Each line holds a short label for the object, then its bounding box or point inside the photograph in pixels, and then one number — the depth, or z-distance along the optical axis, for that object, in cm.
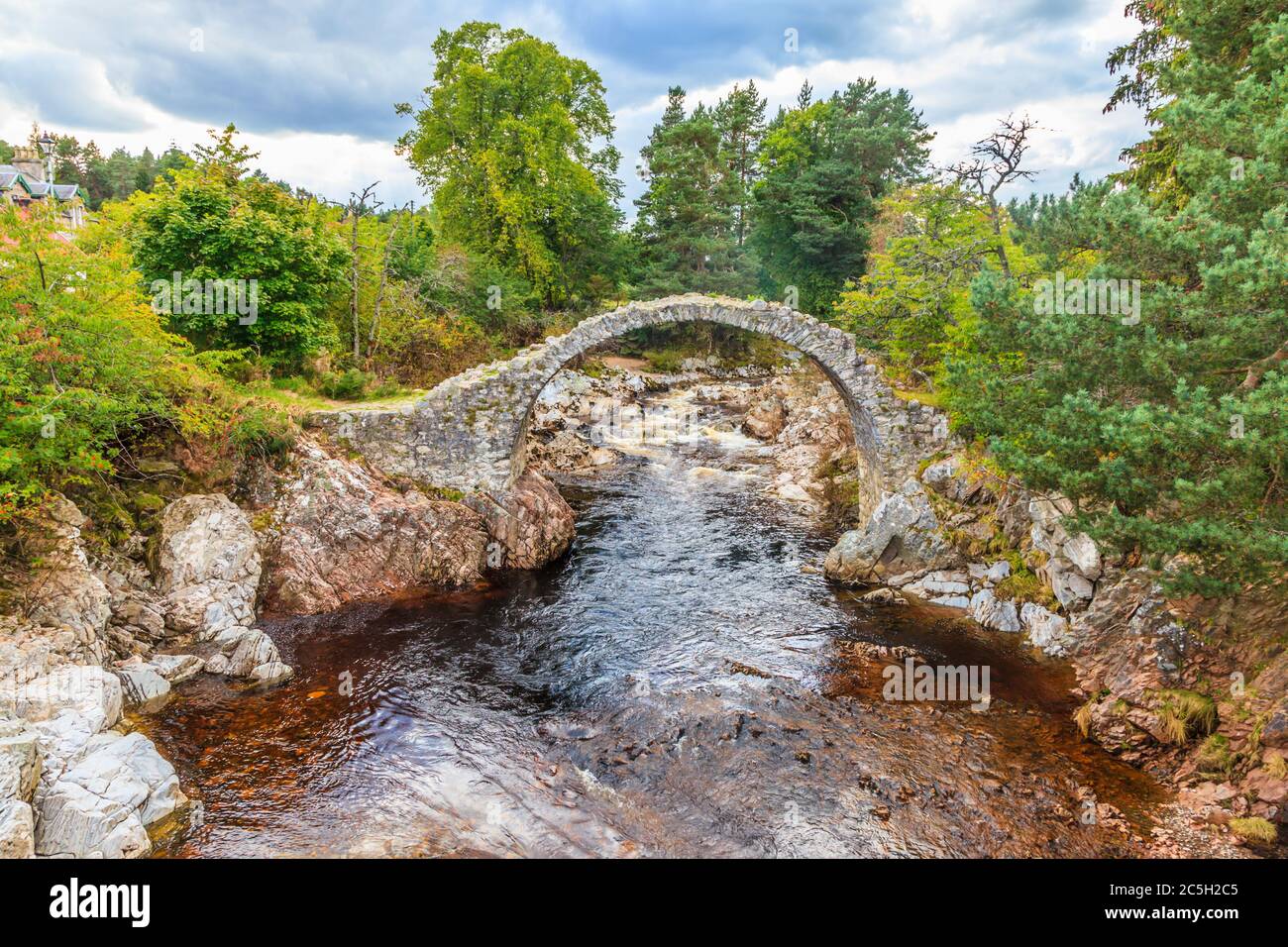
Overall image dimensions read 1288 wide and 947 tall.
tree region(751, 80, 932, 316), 3541
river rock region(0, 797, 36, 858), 603
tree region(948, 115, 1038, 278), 1438
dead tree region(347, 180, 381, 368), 2086
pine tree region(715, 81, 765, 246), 4978
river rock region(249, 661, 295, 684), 1092
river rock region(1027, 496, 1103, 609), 1220
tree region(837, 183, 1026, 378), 1770
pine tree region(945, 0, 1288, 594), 809
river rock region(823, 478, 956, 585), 1576
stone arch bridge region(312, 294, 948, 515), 1652
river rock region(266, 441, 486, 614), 1388
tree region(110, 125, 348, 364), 1545
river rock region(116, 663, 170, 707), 976
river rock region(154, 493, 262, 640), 1170
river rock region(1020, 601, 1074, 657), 1231
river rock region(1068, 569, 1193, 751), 983
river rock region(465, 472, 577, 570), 1698
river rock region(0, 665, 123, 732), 794
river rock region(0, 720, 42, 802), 643
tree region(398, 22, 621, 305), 3275
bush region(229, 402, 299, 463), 1387
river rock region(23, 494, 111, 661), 954
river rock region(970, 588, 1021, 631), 1346
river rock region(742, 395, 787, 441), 3048
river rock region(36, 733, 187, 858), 663
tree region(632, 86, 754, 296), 4047
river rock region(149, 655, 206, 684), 1037
